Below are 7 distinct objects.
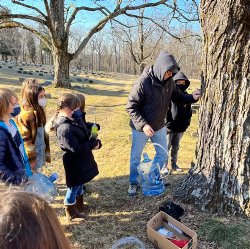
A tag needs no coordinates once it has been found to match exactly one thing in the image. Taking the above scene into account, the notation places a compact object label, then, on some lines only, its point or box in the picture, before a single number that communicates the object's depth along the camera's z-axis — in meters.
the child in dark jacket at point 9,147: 2.44
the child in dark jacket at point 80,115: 3.12
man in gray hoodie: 3.47
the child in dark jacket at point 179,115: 4.34
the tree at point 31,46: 49.69
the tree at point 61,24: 13.27
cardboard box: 2.57
